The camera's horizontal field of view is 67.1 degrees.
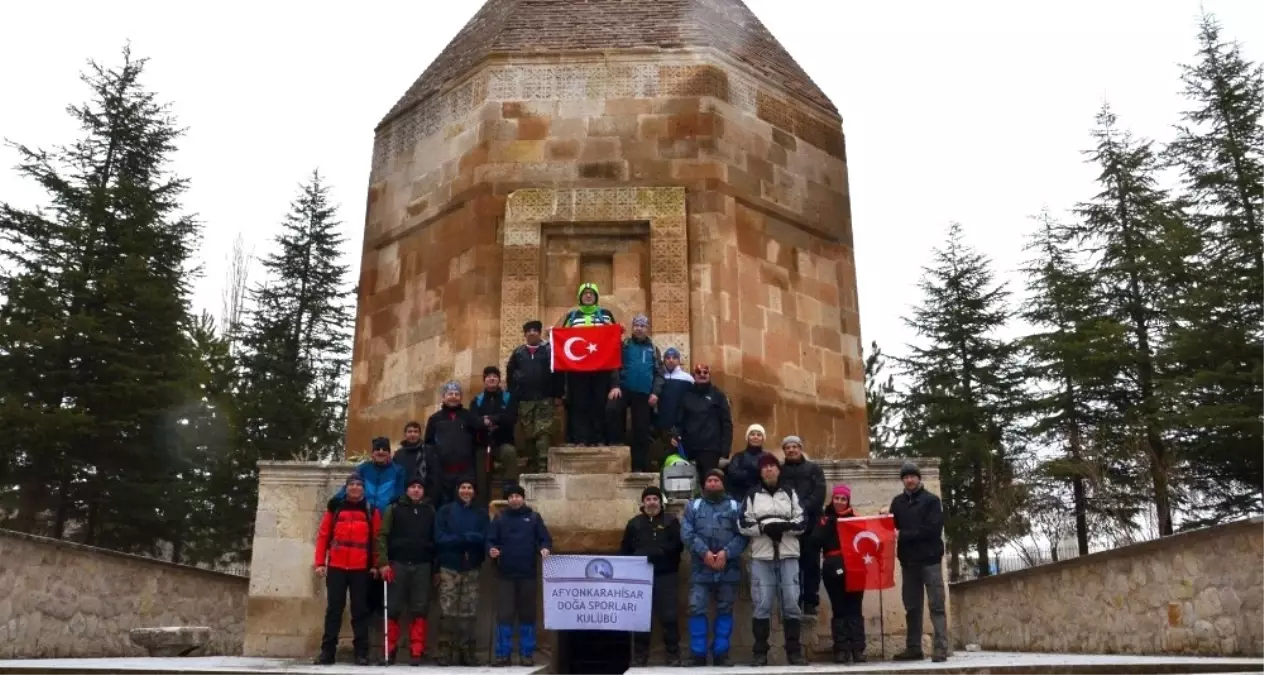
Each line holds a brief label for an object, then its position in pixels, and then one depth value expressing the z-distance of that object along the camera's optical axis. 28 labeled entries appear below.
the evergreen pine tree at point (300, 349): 24.20
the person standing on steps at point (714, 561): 7.29
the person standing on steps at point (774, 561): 7.31
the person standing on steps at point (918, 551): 7.55
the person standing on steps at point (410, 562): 7.65
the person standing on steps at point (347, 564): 7.52
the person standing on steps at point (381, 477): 8.09
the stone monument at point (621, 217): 10.95
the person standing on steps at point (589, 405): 8.96
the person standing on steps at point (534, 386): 8.88
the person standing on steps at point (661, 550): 7.51
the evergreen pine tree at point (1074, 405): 21.00
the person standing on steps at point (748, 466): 8.00
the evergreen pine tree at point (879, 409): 25.27
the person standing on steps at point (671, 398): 8.87
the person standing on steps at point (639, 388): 8.88
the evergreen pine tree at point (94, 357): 17.86
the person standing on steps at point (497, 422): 8.56
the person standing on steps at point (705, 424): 8.54
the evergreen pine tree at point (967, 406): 23.31
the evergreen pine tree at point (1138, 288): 19.83
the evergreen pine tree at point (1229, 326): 18.14
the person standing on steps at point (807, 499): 7.66
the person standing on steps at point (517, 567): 7.51
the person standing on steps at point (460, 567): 7.61
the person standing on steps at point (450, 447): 8.26
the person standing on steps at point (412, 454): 8.38
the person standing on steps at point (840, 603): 7.57
